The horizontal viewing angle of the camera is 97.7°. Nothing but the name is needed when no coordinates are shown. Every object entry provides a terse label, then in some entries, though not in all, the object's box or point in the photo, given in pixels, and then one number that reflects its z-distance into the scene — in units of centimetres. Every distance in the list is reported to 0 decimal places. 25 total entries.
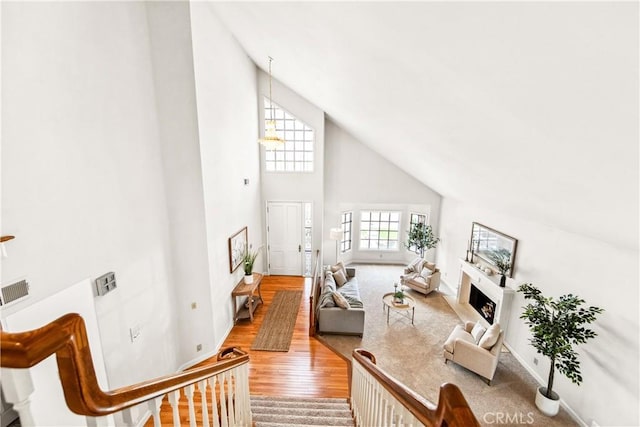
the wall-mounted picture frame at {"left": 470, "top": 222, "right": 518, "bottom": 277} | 517
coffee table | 592
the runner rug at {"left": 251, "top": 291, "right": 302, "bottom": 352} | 497
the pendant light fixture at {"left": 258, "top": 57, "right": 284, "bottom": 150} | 485
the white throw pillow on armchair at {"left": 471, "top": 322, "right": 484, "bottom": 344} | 477
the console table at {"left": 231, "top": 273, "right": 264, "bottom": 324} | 544
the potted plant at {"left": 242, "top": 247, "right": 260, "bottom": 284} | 571
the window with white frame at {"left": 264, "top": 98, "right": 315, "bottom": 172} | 752
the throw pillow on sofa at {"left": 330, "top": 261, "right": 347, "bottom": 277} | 737
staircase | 288
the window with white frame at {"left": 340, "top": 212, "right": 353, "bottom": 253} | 905
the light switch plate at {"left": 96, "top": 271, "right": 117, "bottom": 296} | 276
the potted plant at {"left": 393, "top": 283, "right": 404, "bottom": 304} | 609
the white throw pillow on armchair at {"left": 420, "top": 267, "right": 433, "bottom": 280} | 745
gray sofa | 537
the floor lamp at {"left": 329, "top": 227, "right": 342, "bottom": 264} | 808
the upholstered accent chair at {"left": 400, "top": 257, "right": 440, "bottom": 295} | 736
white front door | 775
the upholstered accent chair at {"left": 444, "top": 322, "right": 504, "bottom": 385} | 435
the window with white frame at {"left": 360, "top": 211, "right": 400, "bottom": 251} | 919
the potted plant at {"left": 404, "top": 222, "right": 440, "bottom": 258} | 838
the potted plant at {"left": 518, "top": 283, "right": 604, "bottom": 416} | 352
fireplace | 514
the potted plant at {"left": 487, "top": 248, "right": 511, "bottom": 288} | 521
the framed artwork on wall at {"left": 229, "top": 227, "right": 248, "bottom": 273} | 520
